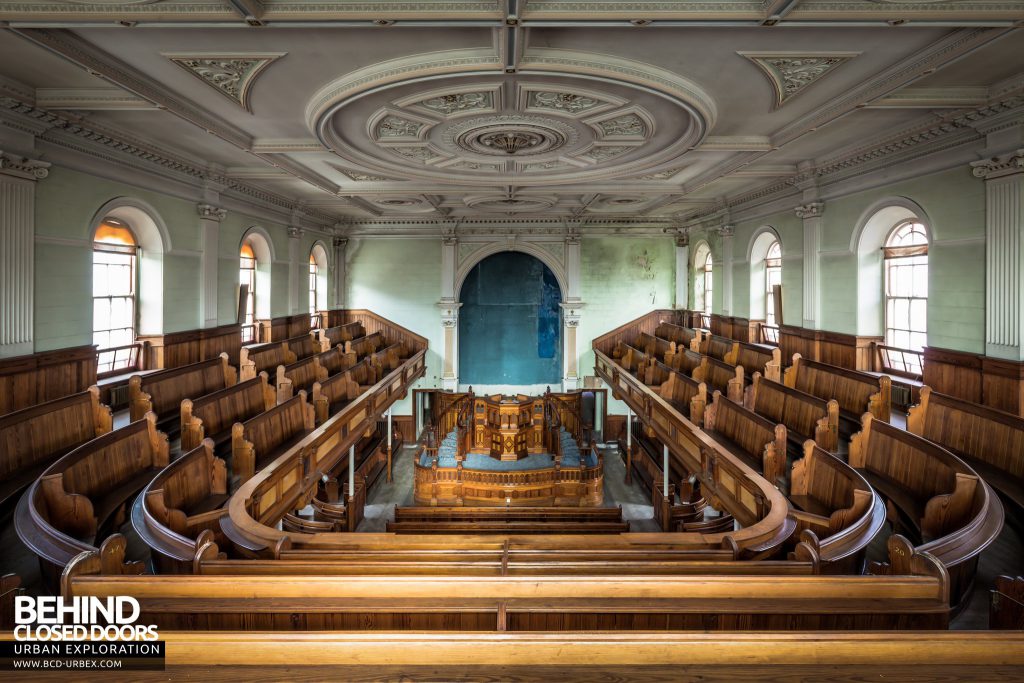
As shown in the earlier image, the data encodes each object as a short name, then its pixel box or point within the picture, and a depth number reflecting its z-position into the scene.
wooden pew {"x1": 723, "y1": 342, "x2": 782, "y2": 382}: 8.88
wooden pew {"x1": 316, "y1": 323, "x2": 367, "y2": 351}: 12.40
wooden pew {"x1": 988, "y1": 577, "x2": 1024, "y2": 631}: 2.61
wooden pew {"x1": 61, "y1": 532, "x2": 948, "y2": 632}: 2.57
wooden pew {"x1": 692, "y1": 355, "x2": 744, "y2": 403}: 8.23
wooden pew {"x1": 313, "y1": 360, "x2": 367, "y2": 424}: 7.85
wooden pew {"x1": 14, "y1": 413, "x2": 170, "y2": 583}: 3.16
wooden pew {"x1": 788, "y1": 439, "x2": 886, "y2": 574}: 3.35
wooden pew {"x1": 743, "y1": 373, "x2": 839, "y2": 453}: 5.83
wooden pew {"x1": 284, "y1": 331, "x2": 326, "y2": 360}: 11.54
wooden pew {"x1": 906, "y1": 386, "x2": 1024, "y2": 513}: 4.82
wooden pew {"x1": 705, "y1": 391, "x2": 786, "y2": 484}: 5.48
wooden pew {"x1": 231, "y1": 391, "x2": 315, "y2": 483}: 5.43
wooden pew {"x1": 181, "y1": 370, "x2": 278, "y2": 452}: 5.71
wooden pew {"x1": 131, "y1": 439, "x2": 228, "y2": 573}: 3.30
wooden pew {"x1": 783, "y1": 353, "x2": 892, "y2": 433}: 6.44
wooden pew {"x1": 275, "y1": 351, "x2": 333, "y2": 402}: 7.86
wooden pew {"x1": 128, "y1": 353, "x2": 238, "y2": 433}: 6.29
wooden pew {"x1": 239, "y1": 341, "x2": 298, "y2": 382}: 8.80
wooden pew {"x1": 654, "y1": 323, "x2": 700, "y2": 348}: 13.51
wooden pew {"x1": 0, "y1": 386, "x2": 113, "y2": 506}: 4.75
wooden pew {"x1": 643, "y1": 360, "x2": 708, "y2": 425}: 7.73
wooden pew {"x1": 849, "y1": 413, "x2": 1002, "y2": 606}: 3.23
